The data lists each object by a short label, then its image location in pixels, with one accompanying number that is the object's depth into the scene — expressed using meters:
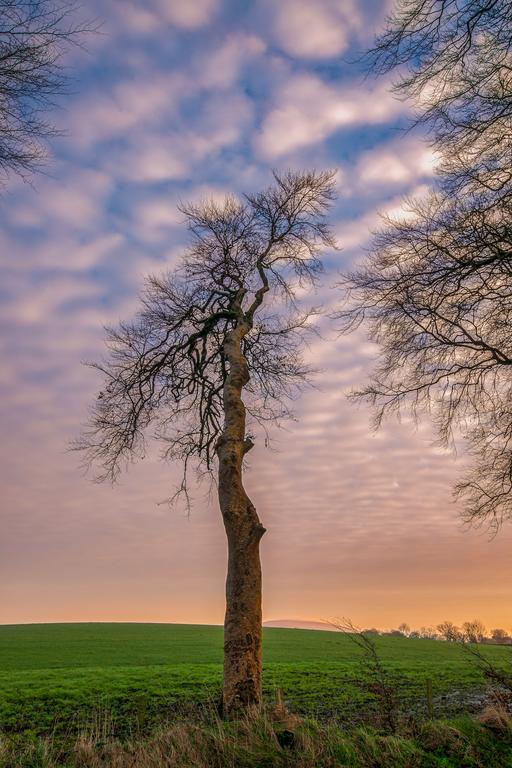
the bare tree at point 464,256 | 7.90
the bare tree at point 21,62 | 7.60
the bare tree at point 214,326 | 16.48
